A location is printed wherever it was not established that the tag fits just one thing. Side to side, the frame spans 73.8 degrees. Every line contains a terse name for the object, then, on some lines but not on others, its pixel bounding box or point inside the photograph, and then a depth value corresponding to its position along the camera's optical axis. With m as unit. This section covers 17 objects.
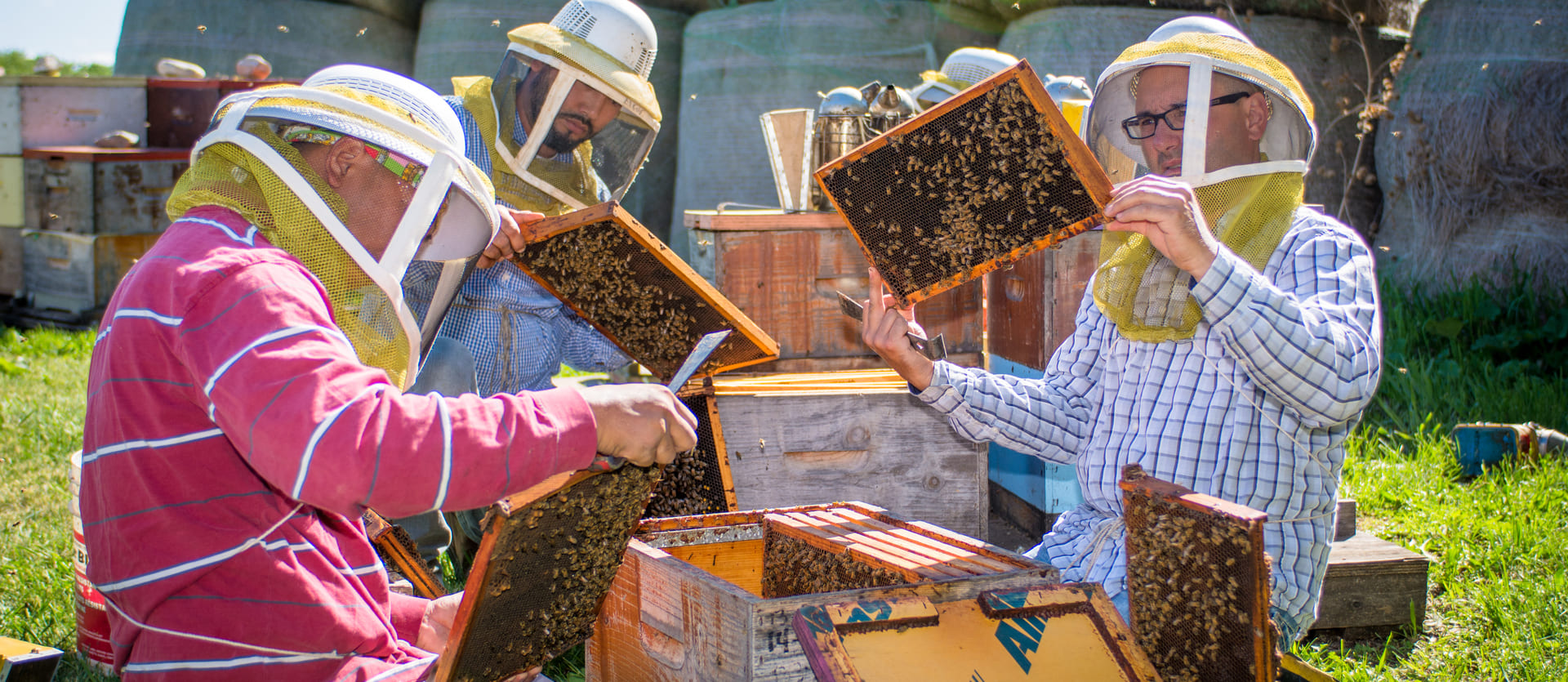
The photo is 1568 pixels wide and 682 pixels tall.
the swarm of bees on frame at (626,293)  2.69
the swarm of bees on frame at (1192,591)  1.73
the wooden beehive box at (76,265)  7.88
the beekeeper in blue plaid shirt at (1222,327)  2.05
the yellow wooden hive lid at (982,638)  1.61
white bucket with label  2.80
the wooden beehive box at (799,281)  3.61
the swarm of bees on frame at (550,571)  1.89
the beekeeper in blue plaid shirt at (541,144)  3.59
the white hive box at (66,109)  8.11
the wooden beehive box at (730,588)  1.73
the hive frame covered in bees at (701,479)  2.70
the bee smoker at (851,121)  3.82
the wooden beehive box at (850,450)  3.20
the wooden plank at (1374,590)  3.25
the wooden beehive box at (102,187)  7.85
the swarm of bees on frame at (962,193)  2.24
